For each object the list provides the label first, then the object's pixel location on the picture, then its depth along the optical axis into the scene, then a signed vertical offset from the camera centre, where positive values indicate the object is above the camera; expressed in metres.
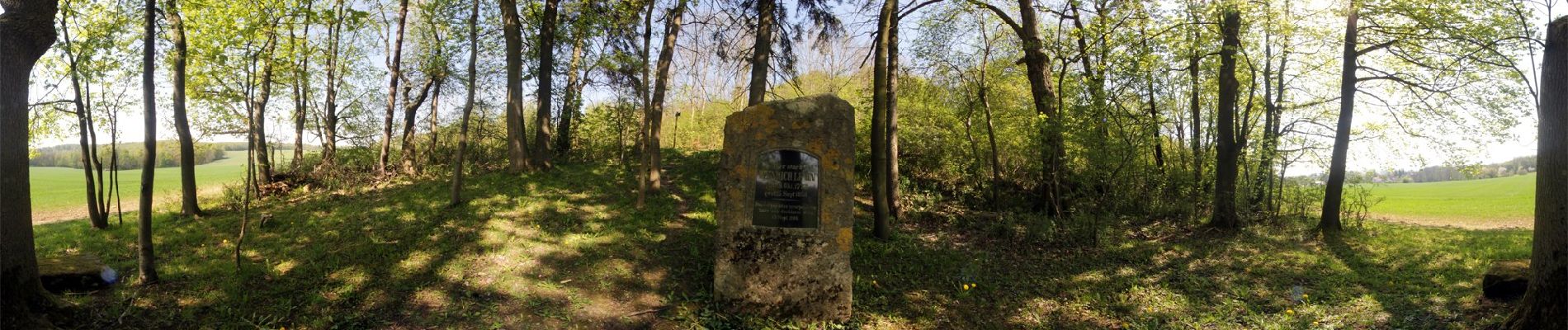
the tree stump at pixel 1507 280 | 5.18 -1.06
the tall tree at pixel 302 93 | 8.94 +1.14
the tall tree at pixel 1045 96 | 8.92 +1.13
